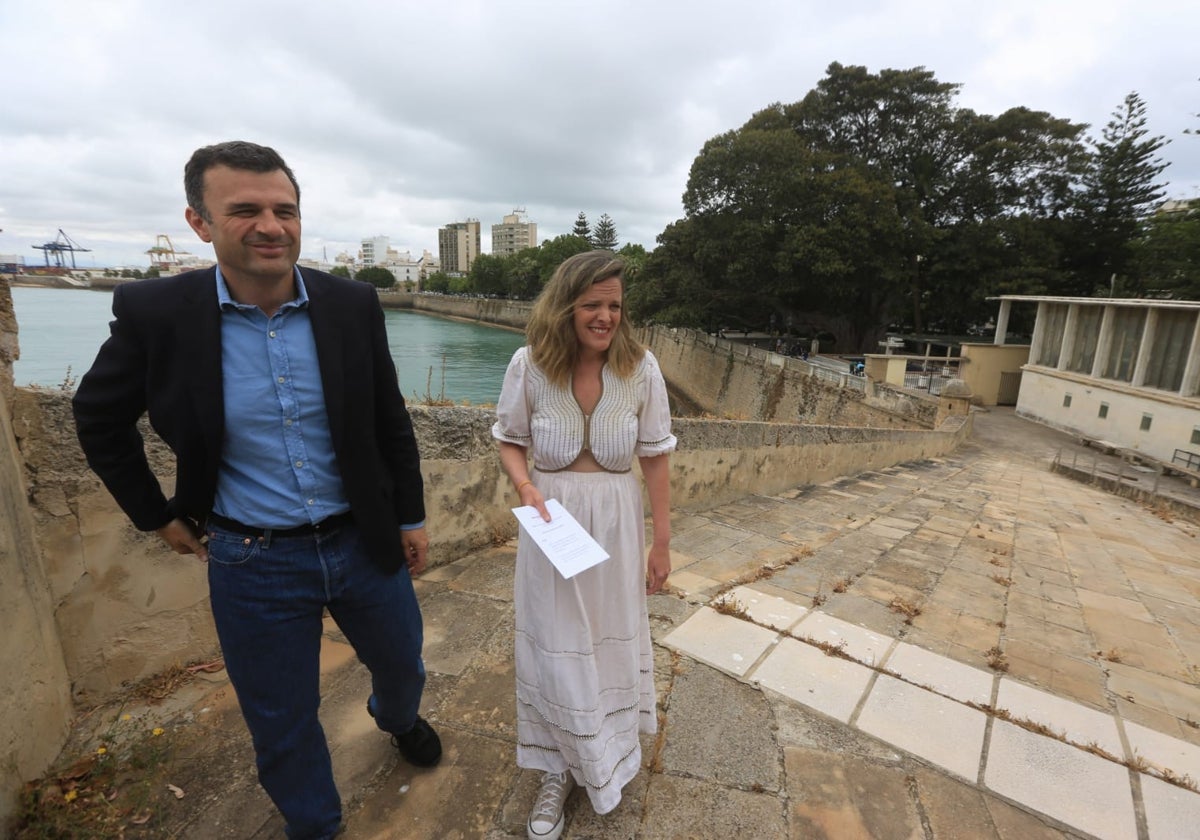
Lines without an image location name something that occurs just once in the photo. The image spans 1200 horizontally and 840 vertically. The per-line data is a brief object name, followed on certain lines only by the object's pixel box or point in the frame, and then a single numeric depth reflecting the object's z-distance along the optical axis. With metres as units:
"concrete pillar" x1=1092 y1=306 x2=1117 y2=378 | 16.64
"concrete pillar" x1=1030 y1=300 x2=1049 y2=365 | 19.56
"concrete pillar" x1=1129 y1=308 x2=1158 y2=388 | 15.12
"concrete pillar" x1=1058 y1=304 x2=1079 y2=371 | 18.16
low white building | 14.09
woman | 1.48
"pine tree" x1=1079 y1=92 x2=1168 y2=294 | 23.94
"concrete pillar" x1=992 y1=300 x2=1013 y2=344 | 21.42
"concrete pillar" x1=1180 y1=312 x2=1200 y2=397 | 13.84
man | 1.20
